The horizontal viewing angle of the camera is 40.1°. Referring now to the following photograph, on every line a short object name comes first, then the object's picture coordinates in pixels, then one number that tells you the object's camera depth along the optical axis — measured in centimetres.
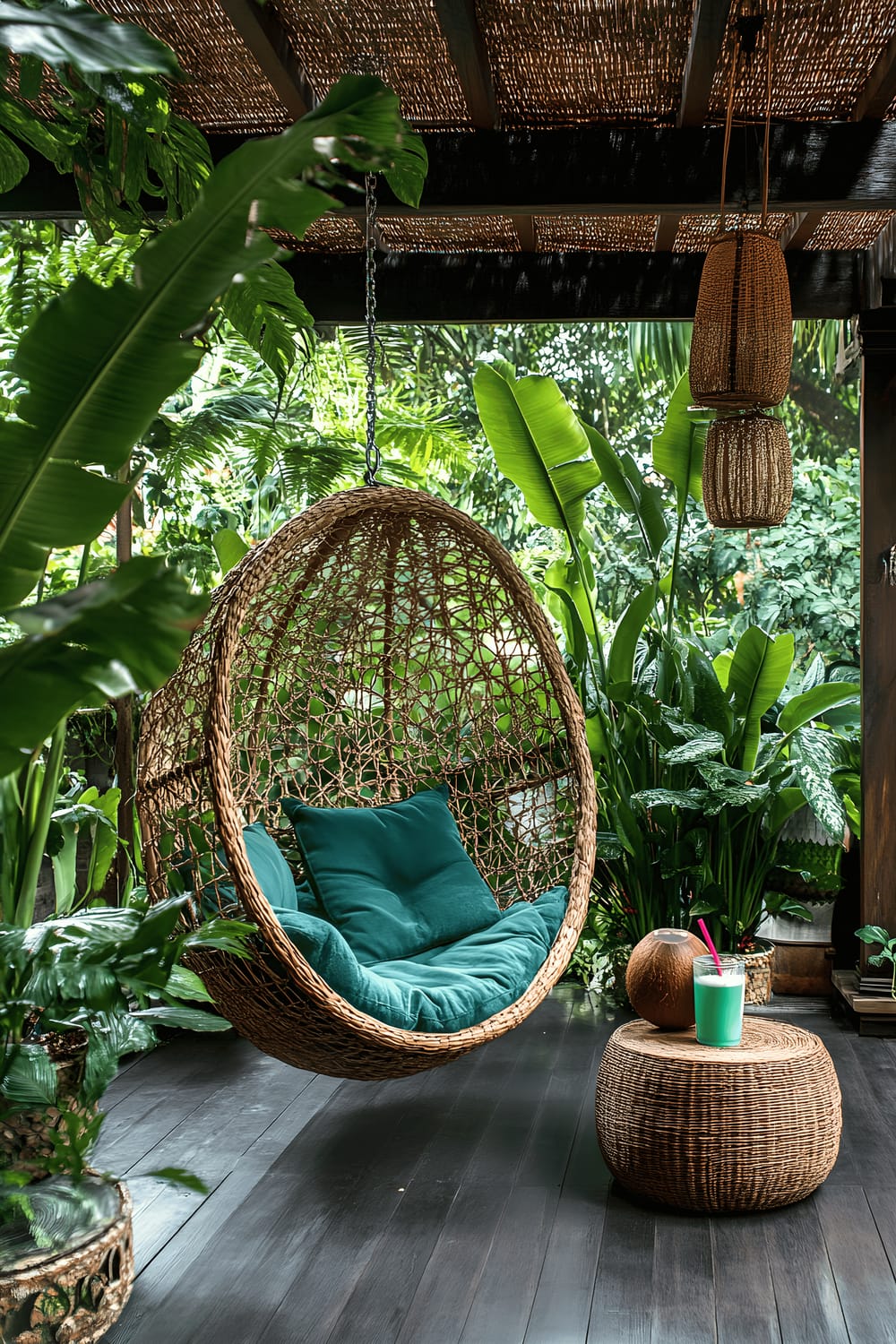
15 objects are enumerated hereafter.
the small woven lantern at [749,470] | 306
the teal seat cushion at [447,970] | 234
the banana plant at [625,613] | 379
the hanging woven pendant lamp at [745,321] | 288
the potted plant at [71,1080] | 159
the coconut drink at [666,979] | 256
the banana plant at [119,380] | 104
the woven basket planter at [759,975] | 381
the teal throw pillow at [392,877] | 298
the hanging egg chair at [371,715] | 246
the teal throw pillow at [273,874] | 276
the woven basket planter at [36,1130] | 190
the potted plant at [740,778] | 362
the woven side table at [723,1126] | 235
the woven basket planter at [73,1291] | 179
